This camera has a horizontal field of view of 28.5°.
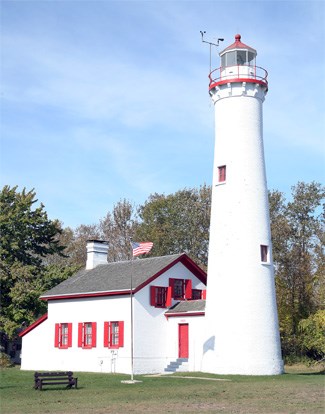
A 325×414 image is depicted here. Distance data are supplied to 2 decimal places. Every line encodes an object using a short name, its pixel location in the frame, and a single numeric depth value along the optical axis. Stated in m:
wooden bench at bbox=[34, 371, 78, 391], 18.81
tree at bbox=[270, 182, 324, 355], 37.31
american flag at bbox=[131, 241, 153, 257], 25.11
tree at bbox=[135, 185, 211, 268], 49.56
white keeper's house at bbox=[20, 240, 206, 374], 27.33
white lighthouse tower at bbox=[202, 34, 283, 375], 24.17
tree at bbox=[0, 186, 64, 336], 35.47
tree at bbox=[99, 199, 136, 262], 52.97
